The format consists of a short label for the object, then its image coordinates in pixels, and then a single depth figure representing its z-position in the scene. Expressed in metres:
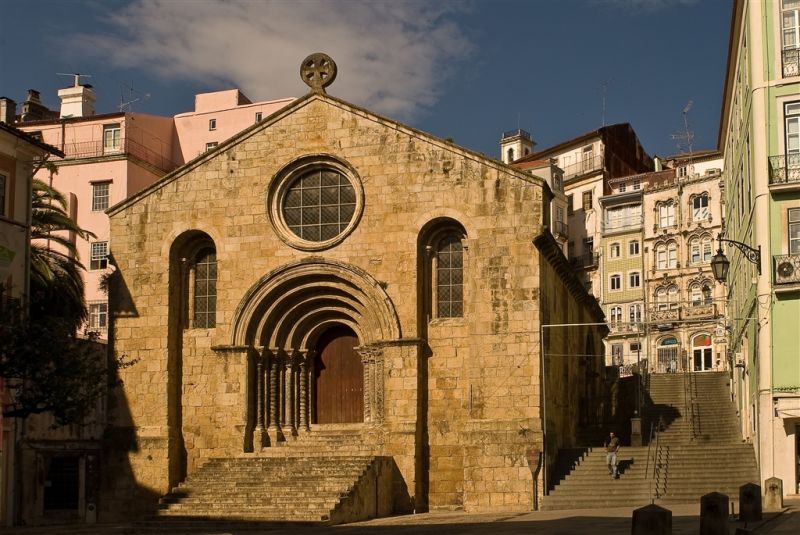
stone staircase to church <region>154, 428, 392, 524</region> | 29.73
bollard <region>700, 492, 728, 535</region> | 20.33
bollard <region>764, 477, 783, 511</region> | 27.03
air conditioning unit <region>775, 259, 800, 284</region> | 30.66
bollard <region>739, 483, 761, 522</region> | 23.83
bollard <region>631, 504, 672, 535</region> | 18.36
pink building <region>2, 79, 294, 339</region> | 55.34
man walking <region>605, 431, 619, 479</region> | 32.50
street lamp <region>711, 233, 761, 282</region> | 27.80
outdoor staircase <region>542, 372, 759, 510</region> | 31.41
